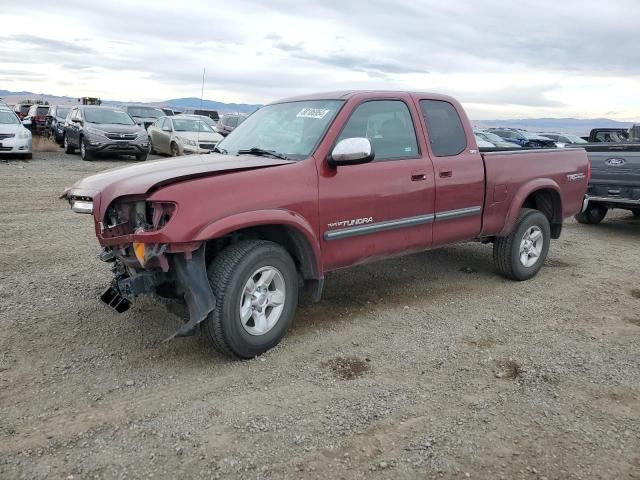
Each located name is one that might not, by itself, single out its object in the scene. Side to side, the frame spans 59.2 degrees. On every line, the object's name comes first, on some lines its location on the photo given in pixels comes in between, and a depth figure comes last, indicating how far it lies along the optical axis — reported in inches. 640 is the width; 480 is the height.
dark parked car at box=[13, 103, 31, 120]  1441.3
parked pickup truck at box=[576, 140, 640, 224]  335.9
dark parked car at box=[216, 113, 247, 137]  872.3
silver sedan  674.2
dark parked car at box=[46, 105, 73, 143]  883.4
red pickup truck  143.2
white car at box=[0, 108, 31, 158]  616.1
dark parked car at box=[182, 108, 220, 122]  1350.6
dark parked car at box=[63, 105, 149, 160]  652.7
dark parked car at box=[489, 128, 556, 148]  1062.4
